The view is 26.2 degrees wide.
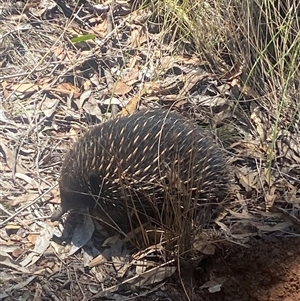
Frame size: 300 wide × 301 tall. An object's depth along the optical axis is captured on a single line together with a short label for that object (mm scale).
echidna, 2686
